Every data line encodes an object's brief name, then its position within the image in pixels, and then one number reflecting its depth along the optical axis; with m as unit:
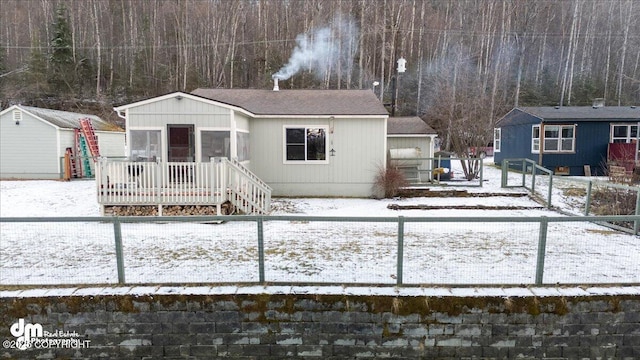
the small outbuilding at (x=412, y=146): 15.35
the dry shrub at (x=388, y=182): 12.50
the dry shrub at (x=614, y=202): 9.15
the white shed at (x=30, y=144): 15.85
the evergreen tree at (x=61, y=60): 34.28
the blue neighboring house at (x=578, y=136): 17.80
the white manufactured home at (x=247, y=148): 9.09
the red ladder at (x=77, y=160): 16.68
